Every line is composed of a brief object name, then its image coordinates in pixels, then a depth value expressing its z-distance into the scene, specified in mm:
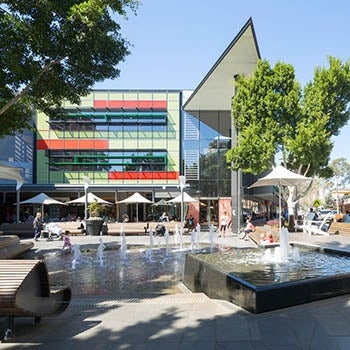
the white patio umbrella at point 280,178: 15250
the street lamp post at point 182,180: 21062
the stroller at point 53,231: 21719
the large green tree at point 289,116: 20625
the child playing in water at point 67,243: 15939
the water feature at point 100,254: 13727
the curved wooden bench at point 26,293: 4344
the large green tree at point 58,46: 9367
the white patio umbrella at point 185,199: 27203
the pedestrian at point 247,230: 20781
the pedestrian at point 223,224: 23373
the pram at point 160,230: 23219
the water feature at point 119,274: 8906
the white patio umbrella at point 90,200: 28248
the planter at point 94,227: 23250
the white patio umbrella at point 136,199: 29453
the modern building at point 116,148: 38969
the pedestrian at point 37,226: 21094
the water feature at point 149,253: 13757
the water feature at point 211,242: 17162
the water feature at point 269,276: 5660
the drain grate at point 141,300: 6534
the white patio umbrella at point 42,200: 28339
